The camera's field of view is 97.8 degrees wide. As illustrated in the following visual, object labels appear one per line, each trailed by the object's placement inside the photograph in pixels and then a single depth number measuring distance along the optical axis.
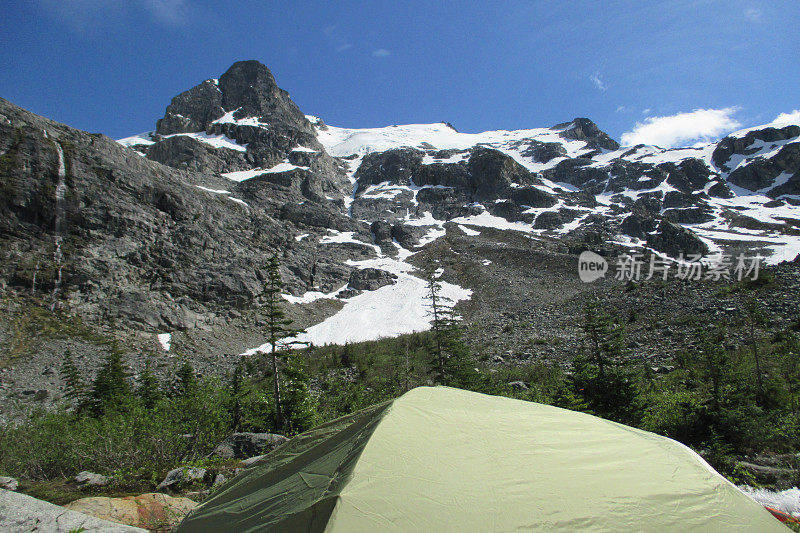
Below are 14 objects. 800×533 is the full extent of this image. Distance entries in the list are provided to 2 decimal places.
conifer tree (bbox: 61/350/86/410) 17.20
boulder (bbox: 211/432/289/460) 8.58
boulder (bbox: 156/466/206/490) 6.53
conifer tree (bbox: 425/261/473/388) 13.94
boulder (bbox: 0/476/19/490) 5.91
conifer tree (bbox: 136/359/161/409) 17.33
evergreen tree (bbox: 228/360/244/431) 13.06
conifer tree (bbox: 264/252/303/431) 12.02
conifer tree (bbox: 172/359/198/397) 18.38
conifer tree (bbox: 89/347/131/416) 16.39
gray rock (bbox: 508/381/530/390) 14.83
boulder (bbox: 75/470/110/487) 6.37
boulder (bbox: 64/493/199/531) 4.96
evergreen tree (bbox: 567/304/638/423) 9.59
